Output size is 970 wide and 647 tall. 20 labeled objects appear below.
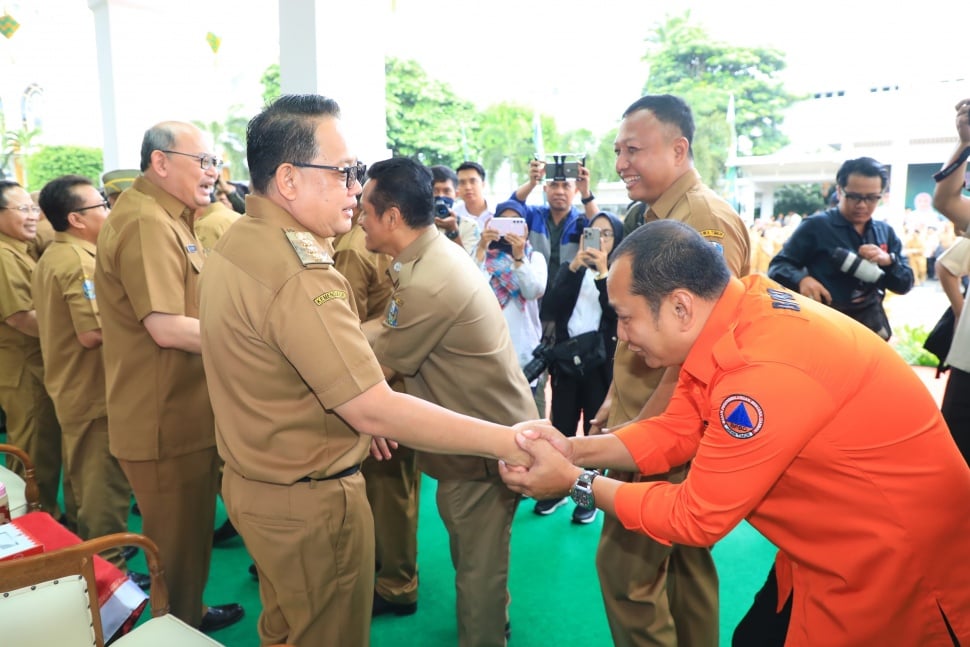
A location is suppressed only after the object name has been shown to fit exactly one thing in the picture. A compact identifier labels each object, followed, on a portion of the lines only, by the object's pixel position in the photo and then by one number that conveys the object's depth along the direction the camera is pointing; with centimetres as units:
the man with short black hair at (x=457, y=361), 208
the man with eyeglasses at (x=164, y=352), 215
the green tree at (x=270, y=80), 2246
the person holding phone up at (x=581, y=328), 350
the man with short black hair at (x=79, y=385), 287
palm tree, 1809
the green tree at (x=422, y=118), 2145
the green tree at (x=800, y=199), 1830
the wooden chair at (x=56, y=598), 142
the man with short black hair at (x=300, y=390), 148
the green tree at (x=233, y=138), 2031
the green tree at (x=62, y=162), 2023
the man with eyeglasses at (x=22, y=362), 345
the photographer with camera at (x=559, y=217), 400
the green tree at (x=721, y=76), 2031
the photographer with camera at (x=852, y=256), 325
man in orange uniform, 124
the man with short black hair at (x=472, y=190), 490
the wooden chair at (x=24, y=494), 215
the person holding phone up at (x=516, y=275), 365
